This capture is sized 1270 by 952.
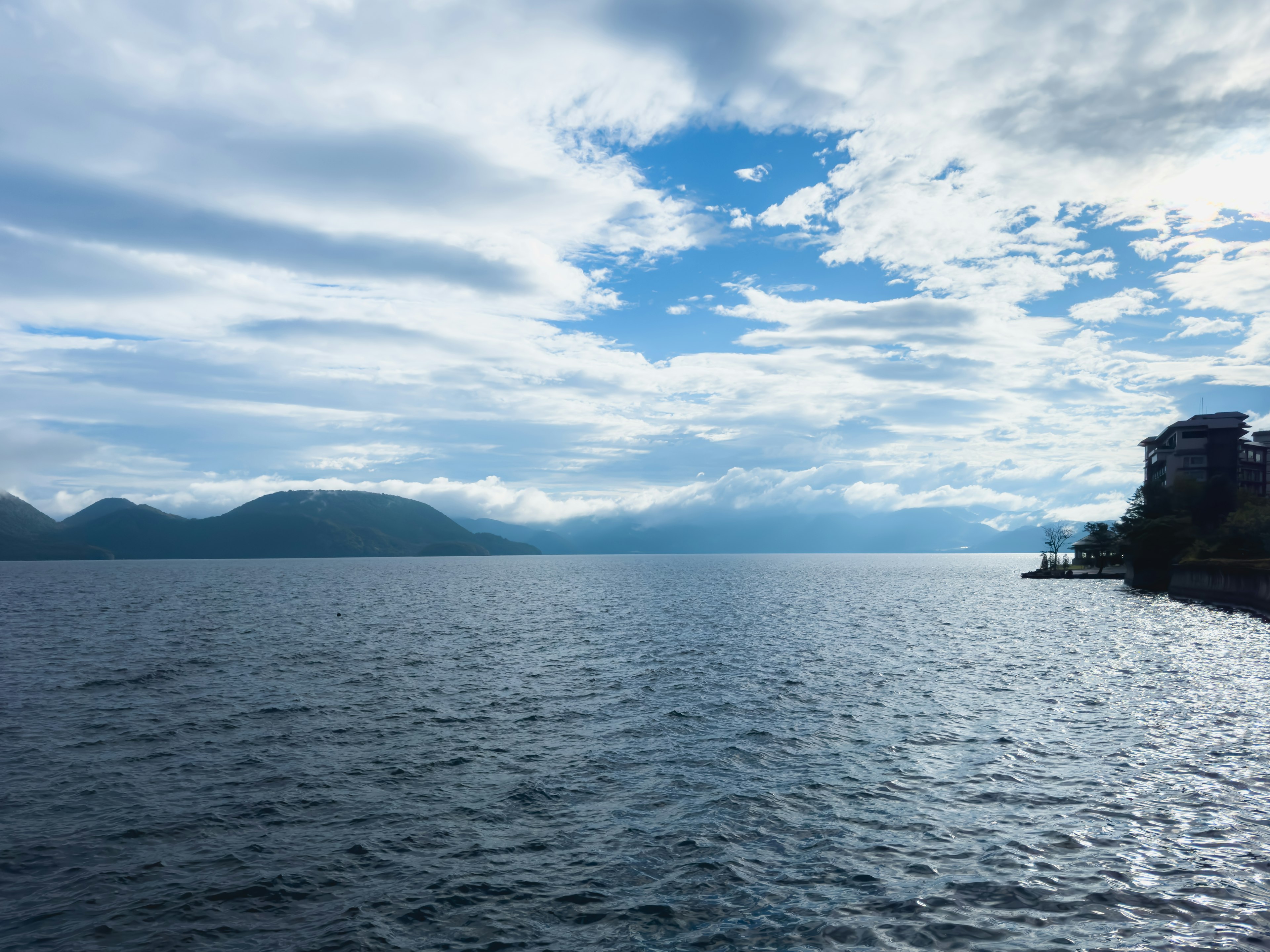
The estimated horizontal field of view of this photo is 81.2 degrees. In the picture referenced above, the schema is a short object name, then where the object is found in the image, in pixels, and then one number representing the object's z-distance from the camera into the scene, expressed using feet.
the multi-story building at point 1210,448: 628.69
